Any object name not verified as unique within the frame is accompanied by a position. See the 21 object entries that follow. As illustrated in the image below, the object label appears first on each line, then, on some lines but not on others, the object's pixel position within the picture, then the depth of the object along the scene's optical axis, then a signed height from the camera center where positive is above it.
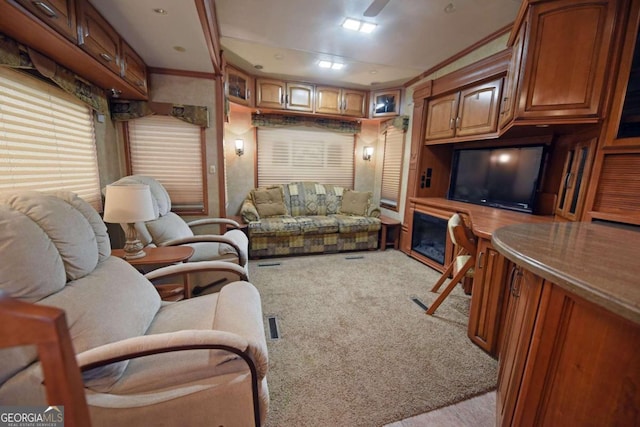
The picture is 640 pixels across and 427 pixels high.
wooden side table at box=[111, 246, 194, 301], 1.82 -0.69
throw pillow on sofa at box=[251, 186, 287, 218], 3.97 -0.55
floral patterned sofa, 3.59 -0.77
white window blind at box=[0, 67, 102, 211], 1.58 +0.12
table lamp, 1.70 -0.29
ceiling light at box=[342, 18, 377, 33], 2.37 +1.33
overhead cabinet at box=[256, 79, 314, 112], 3.80 +1.05
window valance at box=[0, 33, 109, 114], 1.42 +0.55
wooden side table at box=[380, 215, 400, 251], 4.00 -0.96
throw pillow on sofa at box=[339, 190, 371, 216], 4.21 -0.55
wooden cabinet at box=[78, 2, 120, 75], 1.61 +0.81
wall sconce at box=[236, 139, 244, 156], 4.06 +0.26
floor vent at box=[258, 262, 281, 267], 3.36 -1.27
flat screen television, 2.55 +0.00
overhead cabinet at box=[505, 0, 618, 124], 1.60 +0.78
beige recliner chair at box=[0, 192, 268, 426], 0.84 -0.65
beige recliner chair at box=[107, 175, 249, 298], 2.24 -0.70
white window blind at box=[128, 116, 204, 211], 2.99 +0.06
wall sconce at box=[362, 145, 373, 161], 4.75 +0.32
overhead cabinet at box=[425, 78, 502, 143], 2.65 +0.70
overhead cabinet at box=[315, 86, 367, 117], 4.04 +1.06
